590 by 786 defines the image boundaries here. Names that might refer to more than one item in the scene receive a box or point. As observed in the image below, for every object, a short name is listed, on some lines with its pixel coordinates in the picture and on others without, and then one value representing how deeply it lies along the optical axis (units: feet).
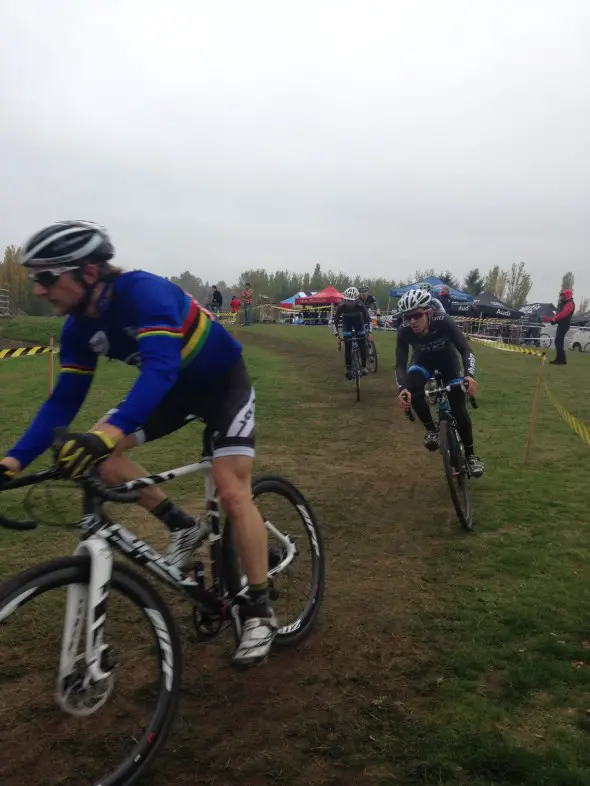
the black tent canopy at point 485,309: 137.59
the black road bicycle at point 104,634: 7.83
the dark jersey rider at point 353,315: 48.06
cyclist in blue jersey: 8.33
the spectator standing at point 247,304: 120.73
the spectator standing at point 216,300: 119.07
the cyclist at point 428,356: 21.12
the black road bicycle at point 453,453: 18.31
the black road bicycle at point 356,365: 42.17
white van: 116.16
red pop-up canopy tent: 167.53
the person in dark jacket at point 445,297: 69.04
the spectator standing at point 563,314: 67.00
